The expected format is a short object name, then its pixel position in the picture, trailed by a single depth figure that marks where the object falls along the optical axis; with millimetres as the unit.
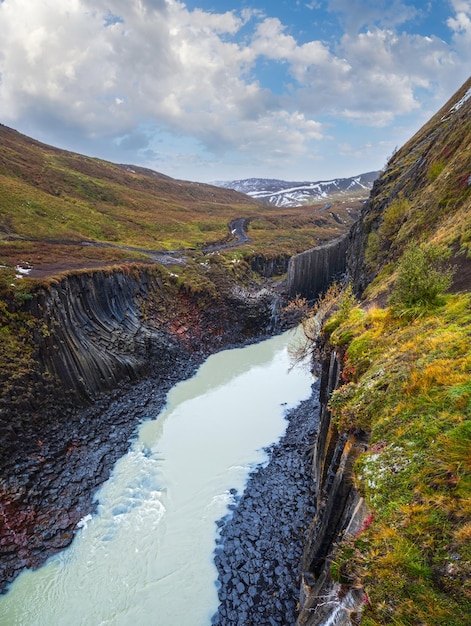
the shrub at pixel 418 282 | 12164
